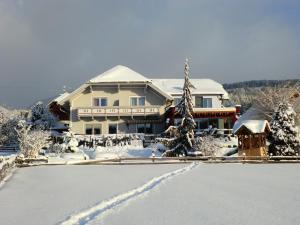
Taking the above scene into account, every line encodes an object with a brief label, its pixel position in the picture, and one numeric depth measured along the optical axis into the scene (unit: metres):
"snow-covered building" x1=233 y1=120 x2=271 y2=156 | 32.16
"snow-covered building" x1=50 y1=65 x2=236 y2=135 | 45.78
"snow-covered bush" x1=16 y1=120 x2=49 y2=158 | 34.22
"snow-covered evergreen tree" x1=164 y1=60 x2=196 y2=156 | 35.91
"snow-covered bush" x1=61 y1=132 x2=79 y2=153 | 36.50
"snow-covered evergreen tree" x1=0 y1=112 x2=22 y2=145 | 48.97
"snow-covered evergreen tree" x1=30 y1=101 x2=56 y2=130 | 53.99
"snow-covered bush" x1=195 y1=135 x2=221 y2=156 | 34.62
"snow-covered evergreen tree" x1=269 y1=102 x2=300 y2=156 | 31.75
